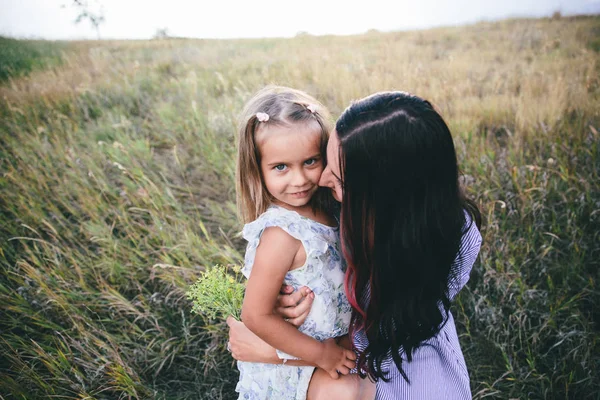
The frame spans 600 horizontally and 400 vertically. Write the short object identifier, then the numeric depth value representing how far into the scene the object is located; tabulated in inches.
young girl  51.0
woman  44.3
